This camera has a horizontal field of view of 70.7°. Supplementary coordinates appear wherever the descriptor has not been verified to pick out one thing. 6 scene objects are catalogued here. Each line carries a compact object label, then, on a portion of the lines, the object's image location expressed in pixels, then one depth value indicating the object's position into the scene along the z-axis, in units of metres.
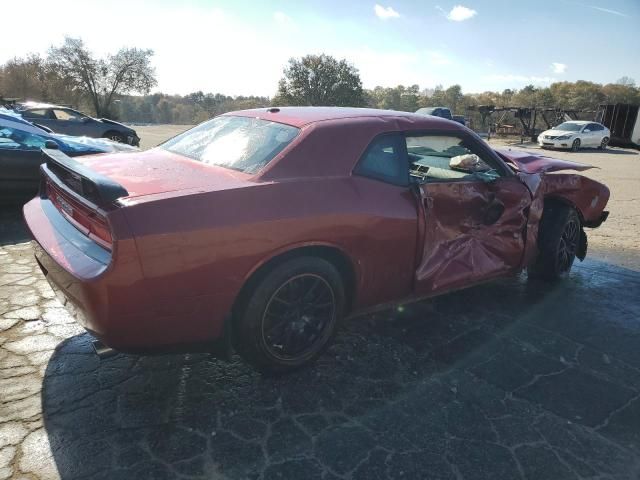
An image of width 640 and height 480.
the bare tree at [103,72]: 37.53
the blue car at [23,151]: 5.34
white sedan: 22.22
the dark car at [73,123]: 12.19
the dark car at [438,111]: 19.29
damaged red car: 2.10
